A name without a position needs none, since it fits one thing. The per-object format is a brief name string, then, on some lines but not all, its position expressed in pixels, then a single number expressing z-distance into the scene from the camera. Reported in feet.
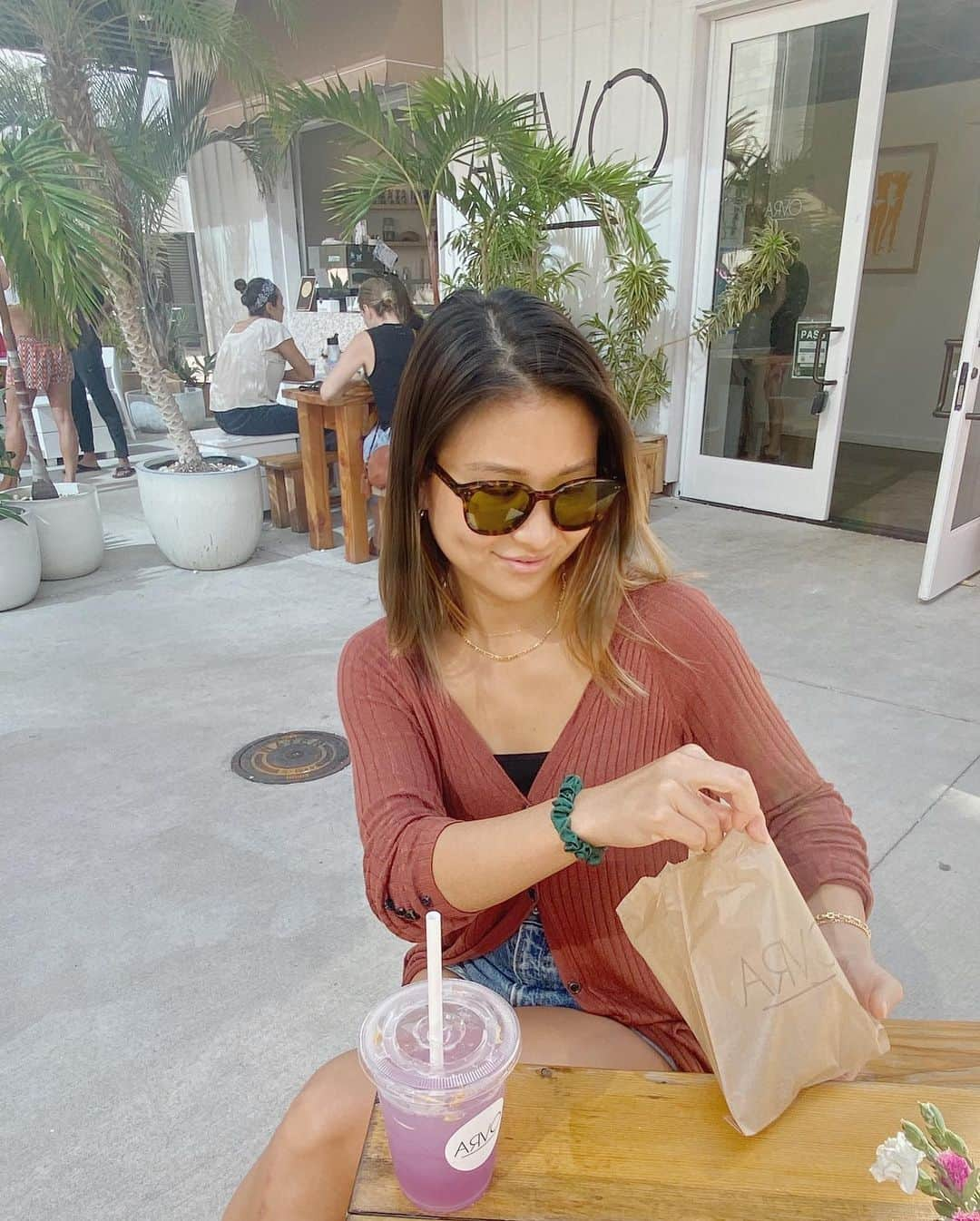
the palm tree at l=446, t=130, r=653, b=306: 15.39
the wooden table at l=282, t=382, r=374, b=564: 14.57
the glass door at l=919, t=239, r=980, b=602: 11.50
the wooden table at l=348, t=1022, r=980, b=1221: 2.24
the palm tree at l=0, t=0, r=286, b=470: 11.81
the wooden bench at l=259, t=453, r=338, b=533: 16.53
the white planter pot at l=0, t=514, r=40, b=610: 12.63
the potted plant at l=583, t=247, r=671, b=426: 16.11
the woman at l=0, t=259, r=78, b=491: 17.67
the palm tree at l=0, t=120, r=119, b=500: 10.00
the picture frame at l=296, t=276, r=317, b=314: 25.35
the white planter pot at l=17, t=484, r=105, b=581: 13.79
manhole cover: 8.47
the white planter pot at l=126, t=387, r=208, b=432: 27.66
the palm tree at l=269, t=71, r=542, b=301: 14.43
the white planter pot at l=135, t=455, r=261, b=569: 14.02
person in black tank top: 14.11
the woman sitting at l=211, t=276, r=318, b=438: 17.04
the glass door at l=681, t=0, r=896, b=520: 14.48
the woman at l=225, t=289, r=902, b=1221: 3.22
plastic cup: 2.19
